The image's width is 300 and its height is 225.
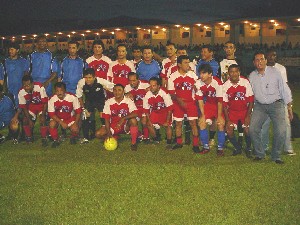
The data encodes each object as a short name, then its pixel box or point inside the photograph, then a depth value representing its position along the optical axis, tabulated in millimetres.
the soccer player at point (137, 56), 9859
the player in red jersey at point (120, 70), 9453
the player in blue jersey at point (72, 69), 9547
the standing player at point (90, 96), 9156
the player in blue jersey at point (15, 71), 9766
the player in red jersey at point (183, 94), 8273
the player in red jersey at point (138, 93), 9008
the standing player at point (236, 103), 7633
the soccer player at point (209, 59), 8742
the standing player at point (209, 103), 7805
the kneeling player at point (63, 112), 8945
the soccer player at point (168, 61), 9453
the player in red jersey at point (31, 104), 9195
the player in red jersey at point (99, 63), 9633
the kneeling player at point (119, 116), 8625
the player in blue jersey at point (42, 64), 9656
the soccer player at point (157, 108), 8656
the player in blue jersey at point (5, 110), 9508
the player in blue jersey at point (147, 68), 9375
